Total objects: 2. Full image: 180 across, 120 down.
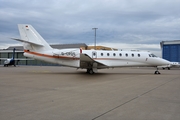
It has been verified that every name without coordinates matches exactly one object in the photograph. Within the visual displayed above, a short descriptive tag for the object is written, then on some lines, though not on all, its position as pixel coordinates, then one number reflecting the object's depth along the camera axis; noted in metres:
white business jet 22.17
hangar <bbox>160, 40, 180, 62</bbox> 52.44
